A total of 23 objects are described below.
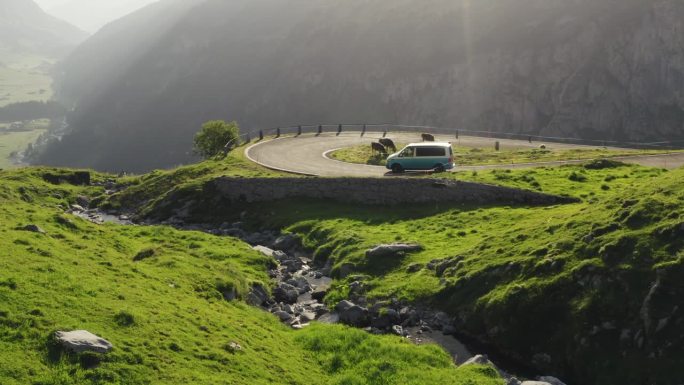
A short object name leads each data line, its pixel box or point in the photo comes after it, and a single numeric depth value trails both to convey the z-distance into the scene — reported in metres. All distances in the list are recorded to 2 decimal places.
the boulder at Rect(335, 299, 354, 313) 29.50
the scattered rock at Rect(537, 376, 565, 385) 22.43
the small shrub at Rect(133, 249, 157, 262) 33.69
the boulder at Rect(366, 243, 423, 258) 36.19
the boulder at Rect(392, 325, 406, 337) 27.64
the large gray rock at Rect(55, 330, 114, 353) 18.06
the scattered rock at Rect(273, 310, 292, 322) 29.25
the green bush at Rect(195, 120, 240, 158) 82.62
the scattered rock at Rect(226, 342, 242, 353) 21.58
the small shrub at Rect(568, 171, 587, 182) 48.31
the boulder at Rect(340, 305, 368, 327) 28.73
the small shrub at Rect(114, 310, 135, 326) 20.72
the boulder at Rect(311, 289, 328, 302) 32.88
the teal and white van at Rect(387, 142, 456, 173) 55.62
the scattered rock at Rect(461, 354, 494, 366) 23.70
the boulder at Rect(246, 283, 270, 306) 31.27
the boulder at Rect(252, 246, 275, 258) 41.03
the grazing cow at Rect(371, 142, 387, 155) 70.56
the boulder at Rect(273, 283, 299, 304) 32.81
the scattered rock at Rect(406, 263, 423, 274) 33.62
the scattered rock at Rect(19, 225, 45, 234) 30.97
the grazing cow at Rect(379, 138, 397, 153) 74.06
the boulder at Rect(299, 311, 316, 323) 29.45
